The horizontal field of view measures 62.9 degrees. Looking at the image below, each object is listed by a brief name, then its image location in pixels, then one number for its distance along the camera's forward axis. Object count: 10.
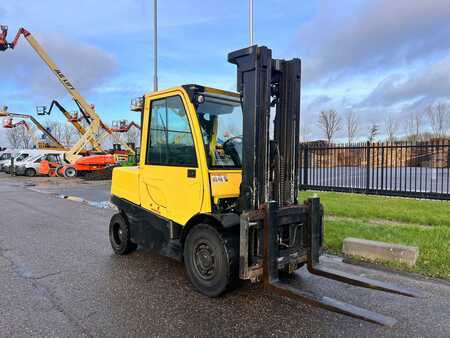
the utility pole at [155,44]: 14.81
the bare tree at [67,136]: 69.12
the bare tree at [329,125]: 43.50
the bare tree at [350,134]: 43.97
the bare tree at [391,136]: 43.28
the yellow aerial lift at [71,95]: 31.56
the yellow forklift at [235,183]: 4.05
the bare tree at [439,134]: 39.97
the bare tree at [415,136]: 41.68
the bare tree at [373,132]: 44.37
